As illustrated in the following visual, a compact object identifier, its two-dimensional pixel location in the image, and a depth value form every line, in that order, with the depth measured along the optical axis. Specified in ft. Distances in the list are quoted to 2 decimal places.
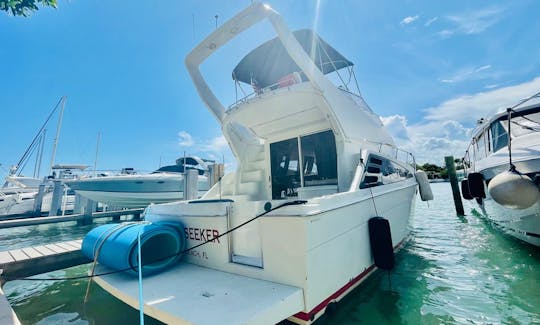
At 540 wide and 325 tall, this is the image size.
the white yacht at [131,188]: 42.78
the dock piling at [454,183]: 31.93
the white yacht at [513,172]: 10.89
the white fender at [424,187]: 20.15
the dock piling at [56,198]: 42.16
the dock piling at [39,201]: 50.75
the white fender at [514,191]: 10.62
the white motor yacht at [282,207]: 7.08
